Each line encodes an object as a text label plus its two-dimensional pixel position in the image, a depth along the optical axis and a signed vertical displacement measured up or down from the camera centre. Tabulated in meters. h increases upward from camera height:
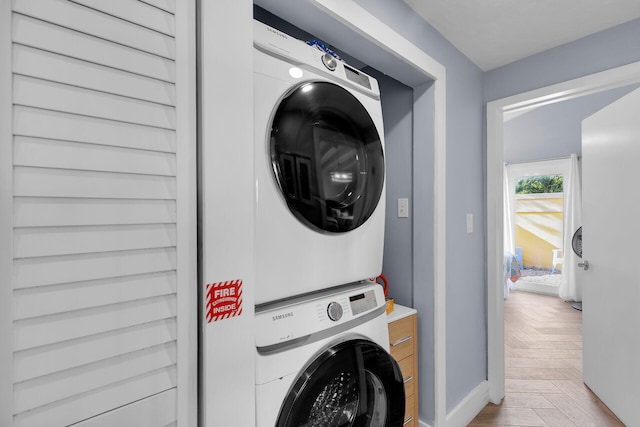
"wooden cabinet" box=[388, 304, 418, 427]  1.55 -0.71
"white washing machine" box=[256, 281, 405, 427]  0.86 -0.47
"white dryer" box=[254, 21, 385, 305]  0.87 +0.13
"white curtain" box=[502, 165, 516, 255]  5.50 -0.06
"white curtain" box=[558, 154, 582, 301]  4.54 -0.28
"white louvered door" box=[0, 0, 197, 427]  0.47 +0.00
